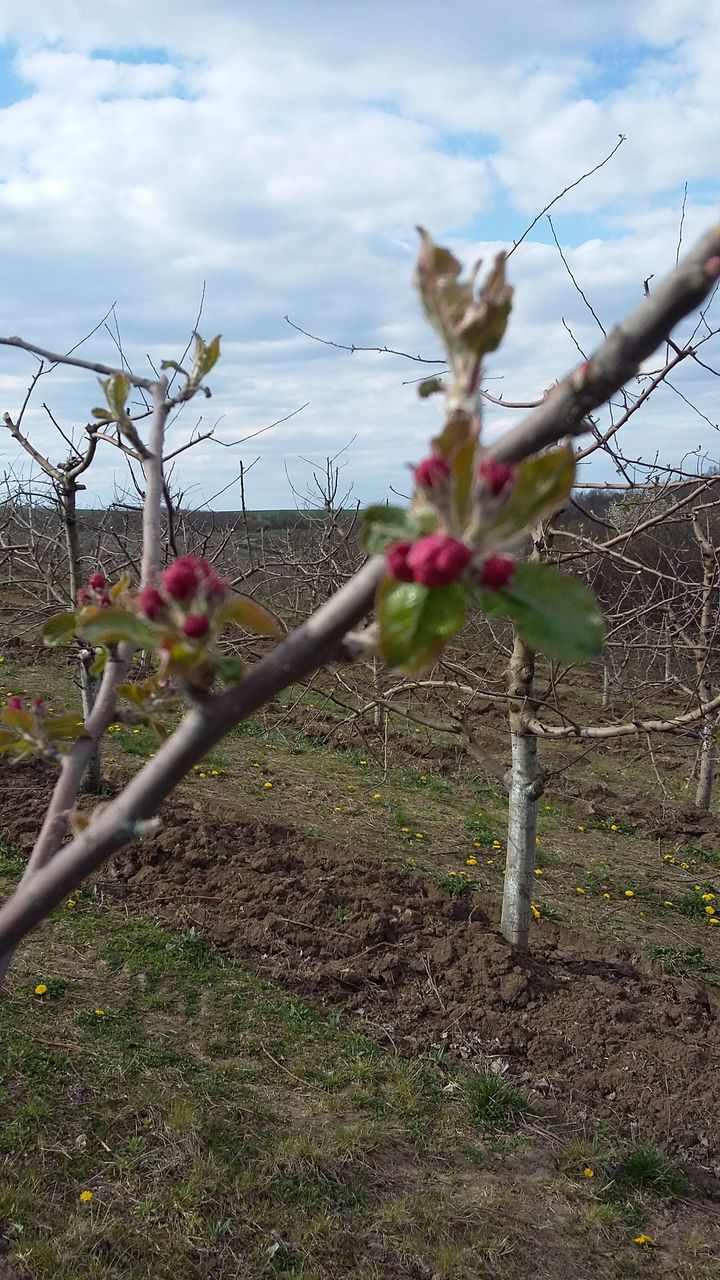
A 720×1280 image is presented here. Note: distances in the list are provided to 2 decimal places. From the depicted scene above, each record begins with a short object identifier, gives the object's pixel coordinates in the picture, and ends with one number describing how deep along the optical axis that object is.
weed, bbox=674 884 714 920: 6.54
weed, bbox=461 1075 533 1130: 3.92
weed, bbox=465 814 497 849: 7.55
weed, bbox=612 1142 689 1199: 3.67
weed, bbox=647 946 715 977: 5.39
